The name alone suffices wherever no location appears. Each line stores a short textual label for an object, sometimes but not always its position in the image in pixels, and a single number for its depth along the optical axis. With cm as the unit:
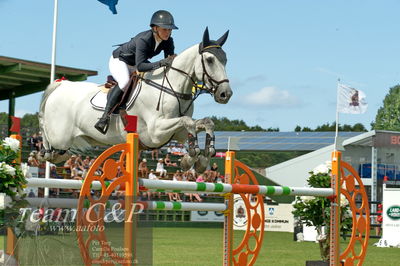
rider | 1131
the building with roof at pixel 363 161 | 4425
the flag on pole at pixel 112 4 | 1512
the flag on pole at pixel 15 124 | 1190
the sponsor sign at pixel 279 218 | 3659
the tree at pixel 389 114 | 11012
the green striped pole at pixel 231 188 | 934
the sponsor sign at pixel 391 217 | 2781
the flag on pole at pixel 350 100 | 4137
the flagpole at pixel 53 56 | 2812
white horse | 1075
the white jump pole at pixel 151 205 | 857
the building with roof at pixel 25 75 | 2877
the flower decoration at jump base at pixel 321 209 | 1355
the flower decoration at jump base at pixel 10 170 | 804
